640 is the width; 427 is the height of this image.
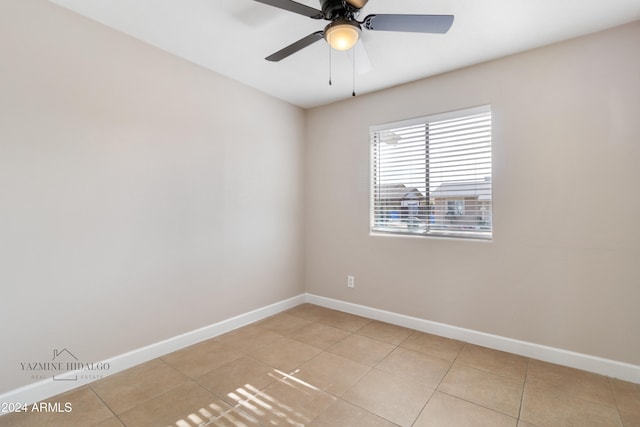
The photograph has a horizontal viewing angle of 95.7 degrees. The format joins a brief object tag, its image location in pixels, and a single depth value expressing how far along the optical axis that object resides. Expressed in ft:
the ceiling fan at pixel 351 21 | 5.06
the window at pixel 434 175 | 8.75
